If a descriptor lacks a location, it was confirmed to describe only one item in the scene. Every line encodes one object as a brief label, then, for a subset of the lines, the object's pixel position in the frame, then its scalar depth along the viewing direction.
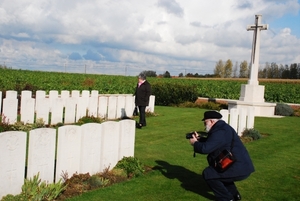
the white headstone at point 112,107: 13.59
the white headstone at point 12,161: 4.49
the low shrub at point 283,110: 17.52
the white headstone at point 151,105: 15.34
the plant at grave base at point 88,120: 12.10
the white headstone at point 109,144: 6.06
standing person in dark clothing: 11.42
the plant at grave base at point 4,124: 9.34
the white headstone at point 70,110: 11.90
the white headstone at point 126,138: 6.44
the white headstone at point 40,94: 12.77
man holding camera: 4.78
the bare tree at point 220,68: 80.84
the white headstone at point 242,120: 10.47
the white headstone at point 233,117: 10.08
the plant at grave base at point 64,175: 5.40
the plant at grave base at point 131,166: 6.18
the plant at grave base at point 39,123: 10.60
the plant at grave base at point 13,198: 4.49
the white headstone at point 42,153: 4.88
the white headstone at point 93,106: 12.90
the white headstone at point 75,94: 13.57
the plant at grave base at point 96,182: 5.52
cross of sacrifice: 17.12
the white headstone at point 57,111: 11.52
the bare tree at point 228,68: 78.70
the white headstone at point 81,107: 12.44
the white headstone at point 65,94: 13.83
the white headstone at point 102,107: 13.28
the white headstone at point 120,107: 14.00
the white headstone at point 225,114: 9.72
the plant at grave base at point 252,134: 10.29
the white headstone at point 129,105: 14.40
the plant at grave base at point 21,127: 10.00
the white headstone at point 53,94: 12.92
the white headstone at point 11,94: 12.01
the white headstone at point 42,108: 11.20
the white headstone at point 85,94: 13.70
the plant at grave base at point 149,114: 14.66
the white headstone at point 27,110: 10.89
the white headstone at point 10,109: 10.42
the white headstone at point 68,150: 5.28
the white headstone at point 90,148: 5.65
